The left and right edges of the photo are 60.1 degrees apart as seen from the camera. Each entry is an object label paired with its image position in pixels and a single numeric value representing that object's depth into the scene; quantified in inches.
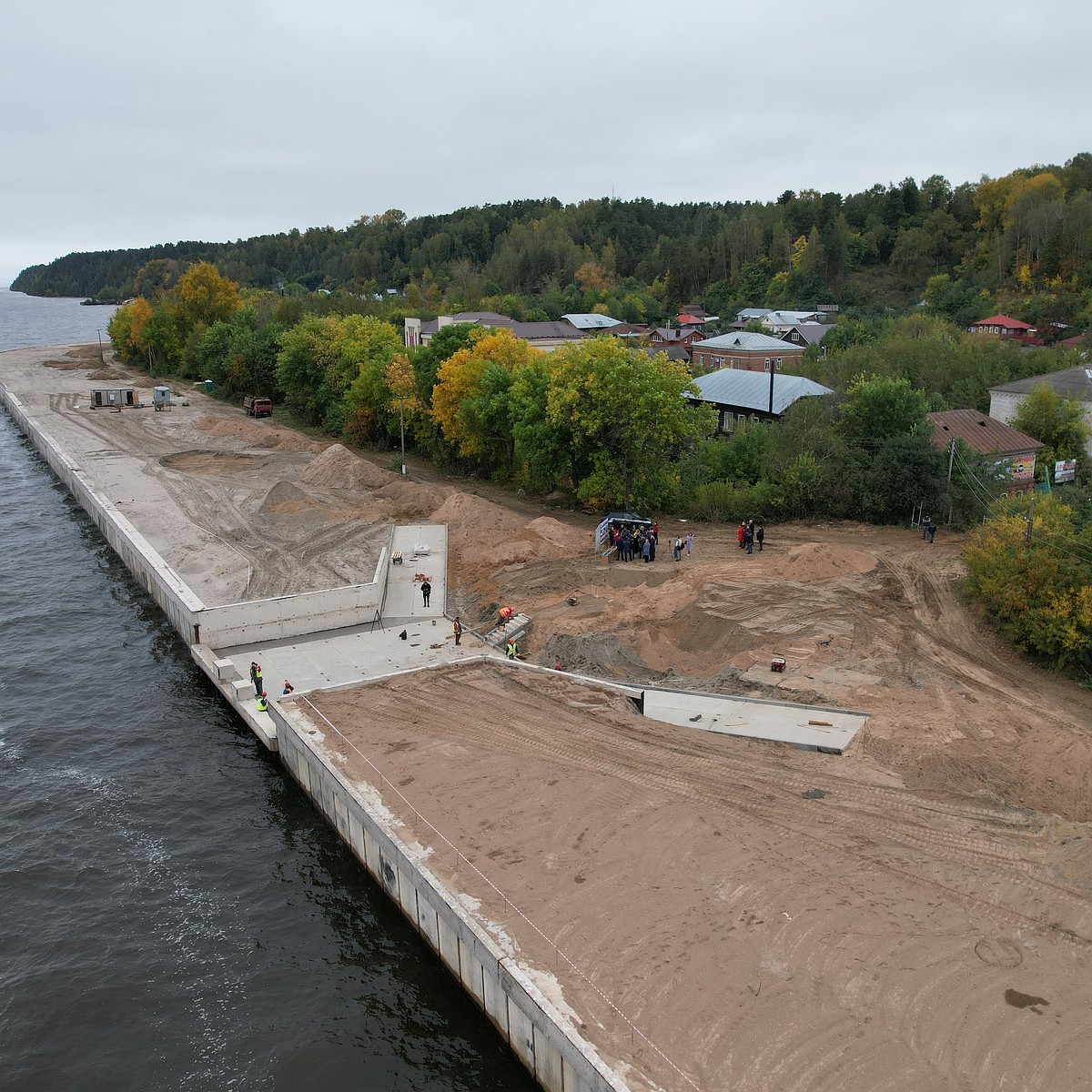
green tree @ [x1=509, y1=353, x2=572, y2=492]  1716.3
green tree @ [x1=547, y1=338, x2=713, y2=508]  1598.2
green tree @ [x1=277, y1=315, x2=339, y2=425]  2741.1
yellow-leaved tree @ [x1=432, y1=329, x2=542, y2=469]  1908.2
